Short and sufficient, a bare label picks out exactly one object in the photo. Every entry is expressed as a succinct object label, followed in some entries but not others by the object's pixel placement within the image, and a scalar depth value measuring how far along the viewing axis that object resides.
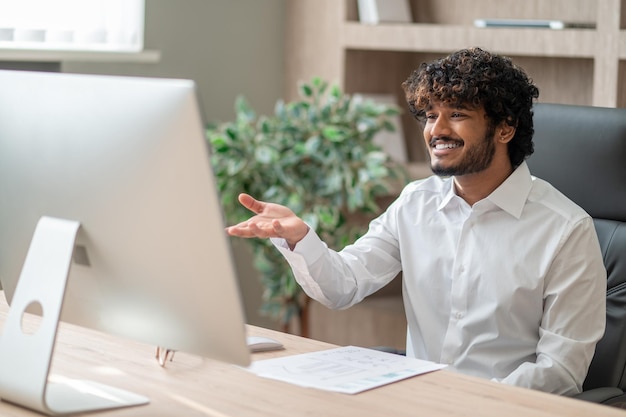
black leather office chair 3.02
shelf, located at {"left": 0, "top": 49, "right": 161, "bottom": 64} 4.92
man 2.82
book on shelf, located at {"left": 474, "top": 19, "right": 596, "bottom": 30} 4.93
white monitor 1.92
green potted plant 5.10
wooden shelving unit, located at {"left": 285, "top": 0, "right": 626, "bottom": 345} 4.70
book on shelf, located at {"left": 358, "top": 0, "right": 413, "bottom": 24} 5.56
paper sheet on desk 2.33
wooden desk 2.15
